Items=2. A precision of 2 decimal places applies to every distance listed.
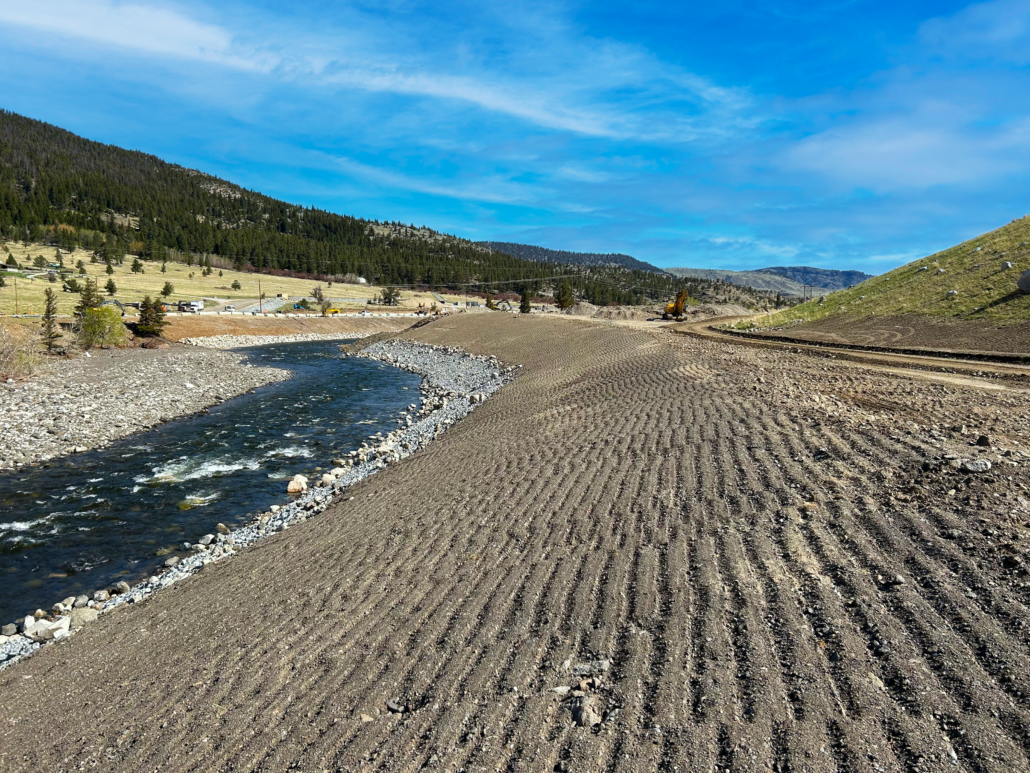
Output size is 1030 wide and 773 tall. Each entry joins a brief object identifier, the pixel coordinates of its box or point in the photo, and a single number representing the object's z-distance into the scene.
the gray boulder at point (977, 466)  7.88
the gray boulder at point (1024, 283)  25.31
